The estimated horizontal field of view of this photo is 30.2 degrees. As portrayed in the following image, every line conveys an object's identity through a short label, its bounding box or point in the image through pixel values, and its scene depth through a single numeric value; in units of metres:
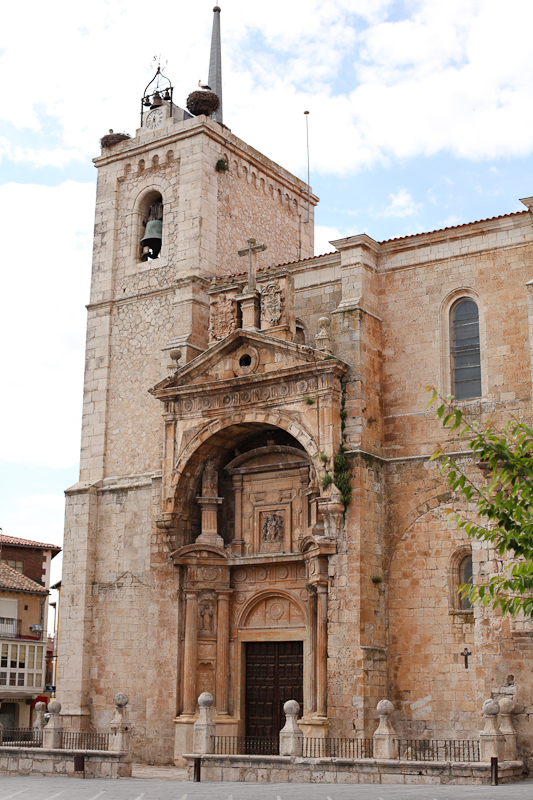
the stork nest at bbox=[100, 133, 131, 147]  25.38
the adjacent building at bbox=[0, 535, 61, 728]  38.72
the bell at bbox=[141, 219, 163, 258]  24.08
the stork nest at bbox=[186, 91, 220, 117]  24.19
